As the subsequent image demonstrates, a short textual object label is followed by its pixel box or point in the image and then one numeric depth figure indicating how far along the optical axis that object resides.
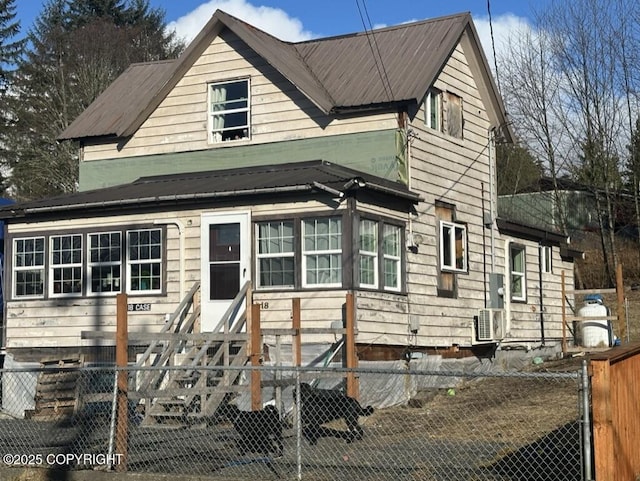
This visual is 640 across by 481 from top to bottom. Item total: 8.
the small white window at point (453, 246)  21.37
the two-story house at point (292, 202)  18.50
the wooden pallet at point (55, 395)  19.08
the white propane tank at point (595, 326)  25.52
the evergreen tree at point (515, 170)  46.66
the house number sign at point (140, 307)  19.81
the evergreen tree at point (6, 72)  48.56
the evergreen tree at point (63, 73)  41.50
